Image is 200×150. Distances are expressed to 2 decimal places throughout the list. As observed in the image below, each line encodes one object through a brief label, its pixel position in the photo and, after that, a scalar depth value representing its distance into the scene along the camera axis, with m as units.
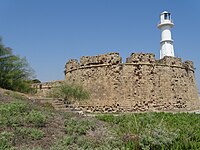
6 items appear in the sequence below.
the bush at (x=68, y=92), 15.83
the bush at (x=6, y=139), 5.09
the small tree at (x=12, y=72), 15.95
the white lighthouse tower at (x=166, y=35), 30.11
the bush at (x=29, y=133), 5.90
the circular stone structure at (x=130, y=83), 18.38
